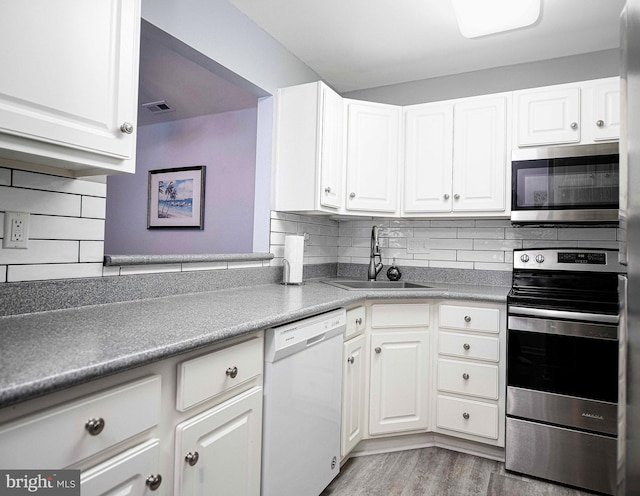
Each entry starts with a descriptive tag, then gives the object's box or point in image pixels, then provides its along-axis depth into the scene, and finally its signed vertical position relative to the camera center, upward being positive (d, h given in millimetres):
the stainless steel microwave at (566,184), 2193 +443
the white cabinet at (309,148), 2514 +691
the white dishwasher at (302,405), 1450 -601
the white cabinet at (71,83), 987 +453
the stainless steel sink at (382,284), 2904 -189
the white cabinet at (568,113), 2295 +880
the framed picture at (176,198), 3924 +542
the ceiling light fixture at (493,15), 1979 +1257
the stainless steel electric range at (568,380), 1974 -593
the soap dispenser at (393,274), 2994 -114
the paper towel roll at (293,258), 2518 -14
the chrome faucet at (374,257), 3043 +0
